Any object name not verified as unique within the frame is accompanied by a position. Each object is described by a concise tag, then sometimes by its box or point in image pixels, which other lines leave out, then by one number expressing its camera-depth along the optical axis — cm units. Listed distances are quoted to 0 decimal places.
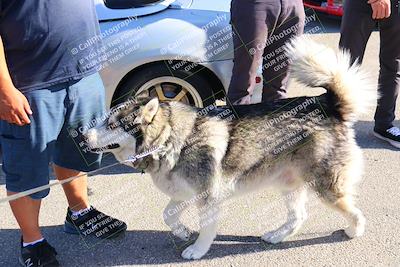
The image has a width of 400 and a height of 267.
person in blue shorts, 236
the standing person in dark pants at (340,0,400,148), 393
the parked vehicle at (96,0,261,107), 392
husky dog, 276
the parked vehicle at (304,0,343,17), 771
